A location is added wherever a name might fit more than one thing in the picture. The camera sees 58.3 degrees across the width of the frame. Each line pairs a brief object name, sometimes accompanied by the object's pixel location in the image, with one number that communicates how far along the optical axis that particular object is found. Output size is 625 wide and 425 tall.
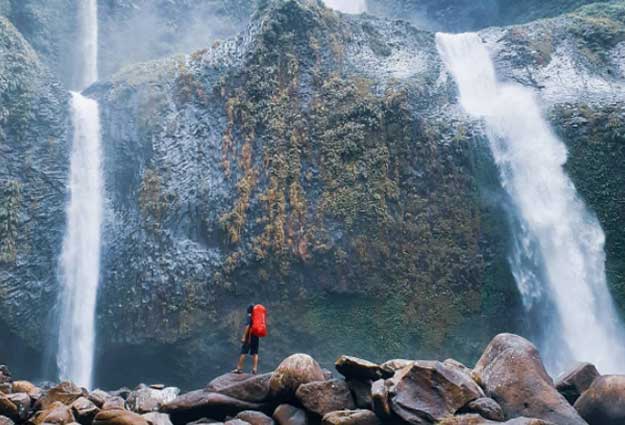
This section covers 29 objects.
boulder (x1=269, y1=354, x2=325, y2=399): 8.20
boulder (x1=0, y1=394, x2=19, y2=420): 8.62
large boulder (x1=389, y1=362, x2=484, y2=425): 7.08
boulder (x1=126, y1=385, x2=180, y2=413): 9.19
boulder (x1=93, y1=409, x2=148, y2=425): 7.77
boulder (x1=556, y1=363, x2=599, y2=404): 8.23
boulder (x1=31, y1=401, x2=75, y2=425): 8.23
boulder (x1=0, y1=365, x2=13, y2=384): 10.83
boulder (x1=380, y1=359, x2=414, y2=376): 8.16
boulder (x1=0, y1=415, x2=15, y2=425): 8.06
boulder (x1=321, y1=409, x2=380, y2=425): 7.26
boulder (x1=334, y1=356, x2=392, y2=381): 8.12
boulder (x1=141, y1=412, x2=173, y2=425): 8.03
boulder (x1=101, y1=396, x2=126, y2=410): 8.81
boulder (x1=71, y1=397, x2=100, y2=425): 8.40
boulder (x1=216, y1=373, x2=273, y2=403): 8.55
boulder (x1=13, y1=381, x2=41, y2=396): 10.05
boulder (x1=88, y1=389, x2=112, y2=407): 9.13
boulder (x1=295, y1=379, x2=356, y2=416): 7.78
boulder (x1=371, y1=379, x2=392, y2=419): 7.32
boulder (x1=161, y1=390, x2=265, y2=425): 8.41
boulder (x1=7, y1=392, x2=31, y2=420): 8.77
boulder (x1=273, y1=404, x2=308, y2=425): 7.80
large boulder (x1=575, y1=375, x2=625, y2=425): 7.30
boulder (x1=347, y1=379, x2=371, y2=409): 7.89
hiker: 9.73
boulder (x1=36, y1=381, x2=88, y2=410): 9.36
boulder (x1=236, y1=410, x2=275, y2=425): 8.00
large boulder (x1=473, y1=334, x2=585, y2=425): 7.37
